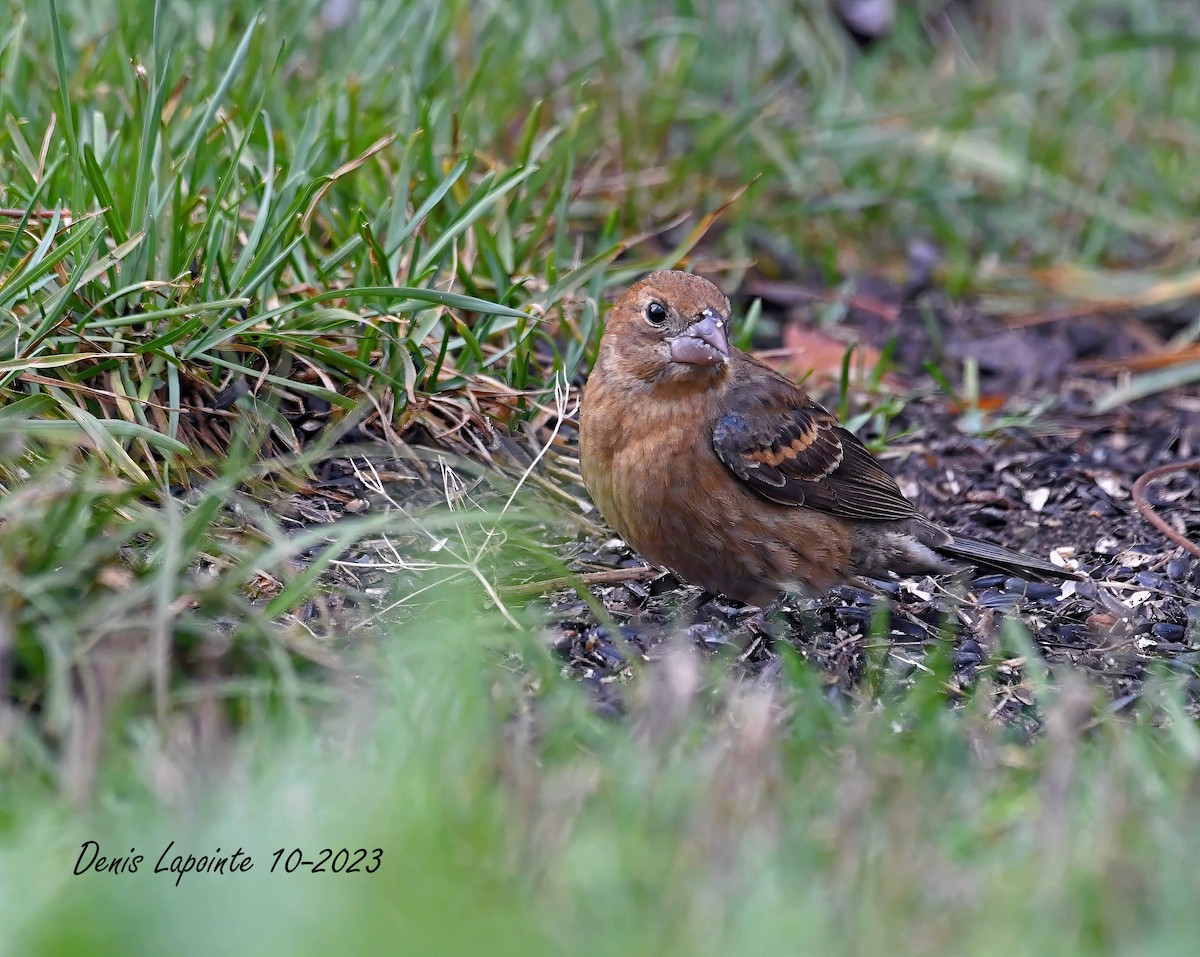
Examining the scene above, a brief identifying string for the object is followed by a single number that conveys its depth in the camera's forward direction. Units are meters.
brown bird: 8.70
